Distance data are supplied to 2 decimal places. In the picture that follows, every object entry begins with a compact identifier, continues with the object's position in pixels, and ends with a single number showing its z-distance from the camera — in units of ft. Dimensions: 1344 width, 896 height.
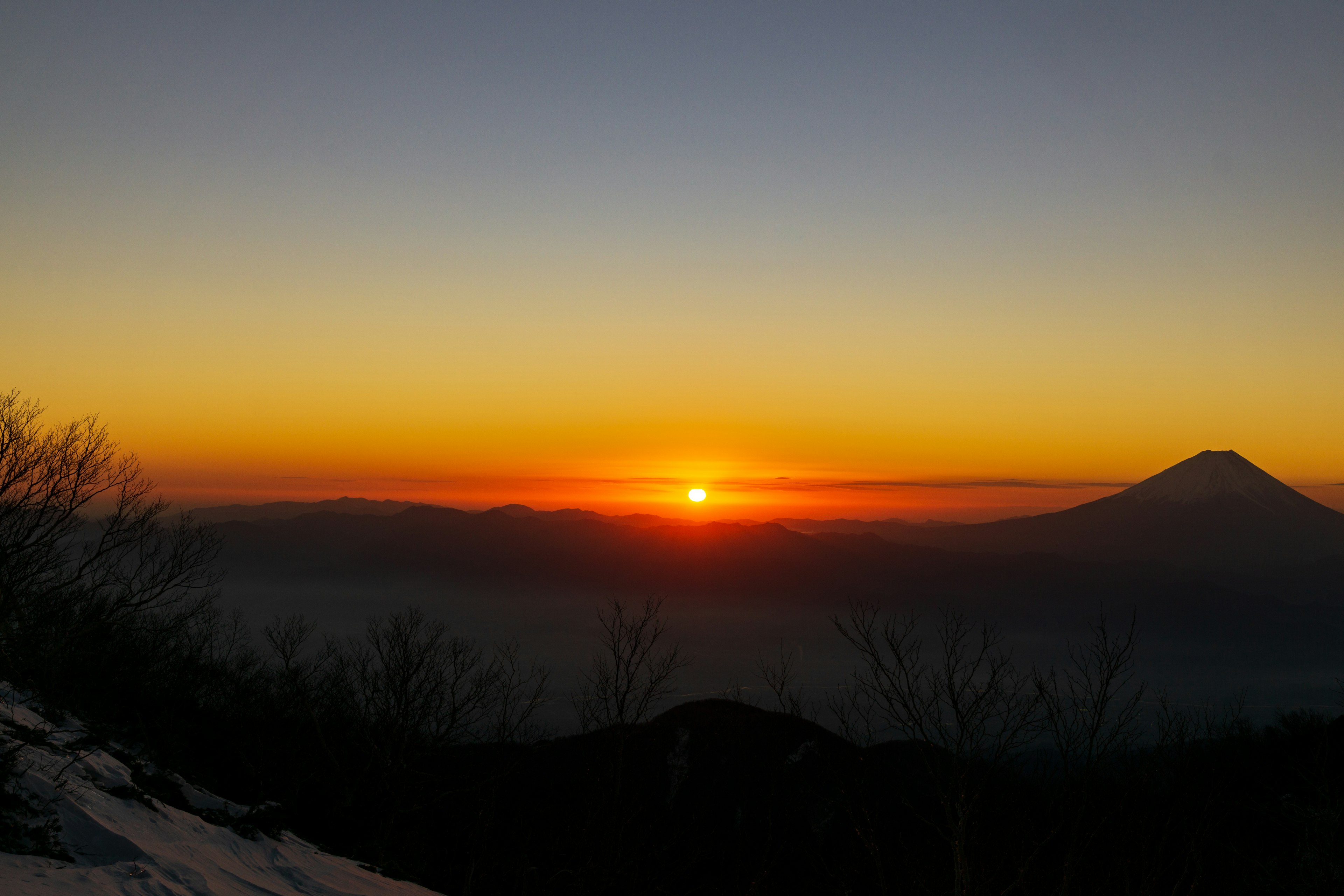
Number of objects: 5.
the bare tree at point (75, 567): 81.20
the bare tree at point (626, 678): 91.61
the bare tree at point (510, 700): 99.91
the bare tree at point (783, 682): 67.51
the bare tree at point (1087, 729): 49.21
